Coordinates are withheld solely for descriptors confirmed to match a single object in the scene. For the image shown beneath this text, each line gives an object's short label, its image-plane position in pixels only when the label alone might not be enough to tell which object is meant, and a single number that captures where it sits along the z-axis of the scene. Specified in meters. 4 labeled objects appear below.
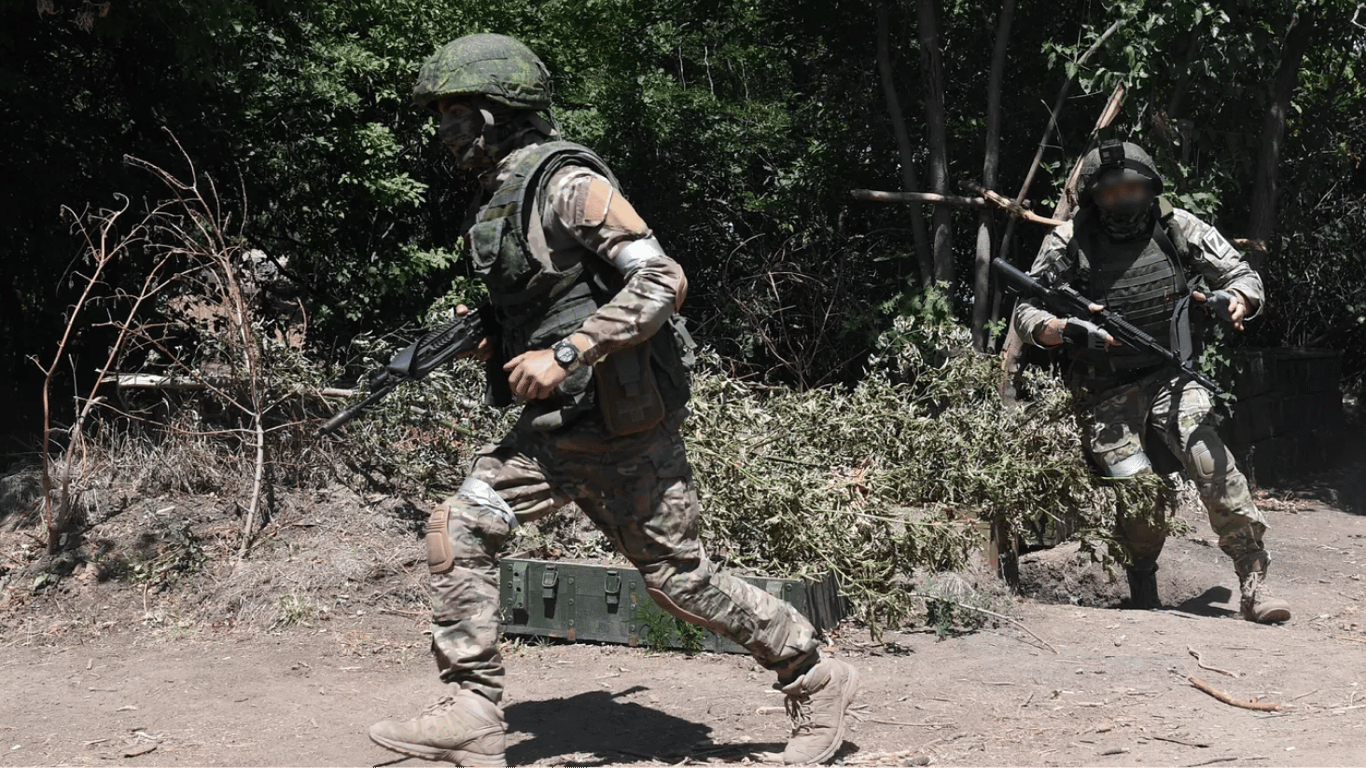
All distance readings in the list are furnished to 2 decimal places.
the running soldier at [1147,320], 5.71
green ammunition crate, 5.14
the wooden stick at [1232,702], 4.26
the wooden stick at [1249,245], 7.84
